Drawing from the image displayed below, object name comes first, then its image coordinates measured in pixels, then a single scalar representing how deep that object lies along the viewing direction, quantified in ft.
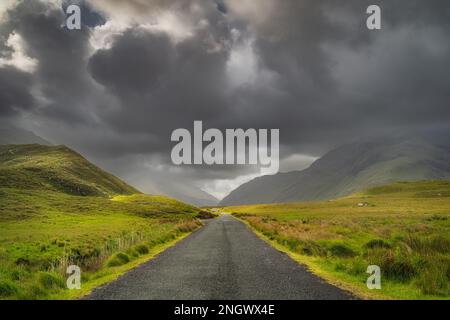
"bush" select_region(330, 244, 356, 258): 74.74
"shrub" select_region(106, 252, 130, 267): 65.88
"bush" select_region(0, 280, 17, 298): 43.90
